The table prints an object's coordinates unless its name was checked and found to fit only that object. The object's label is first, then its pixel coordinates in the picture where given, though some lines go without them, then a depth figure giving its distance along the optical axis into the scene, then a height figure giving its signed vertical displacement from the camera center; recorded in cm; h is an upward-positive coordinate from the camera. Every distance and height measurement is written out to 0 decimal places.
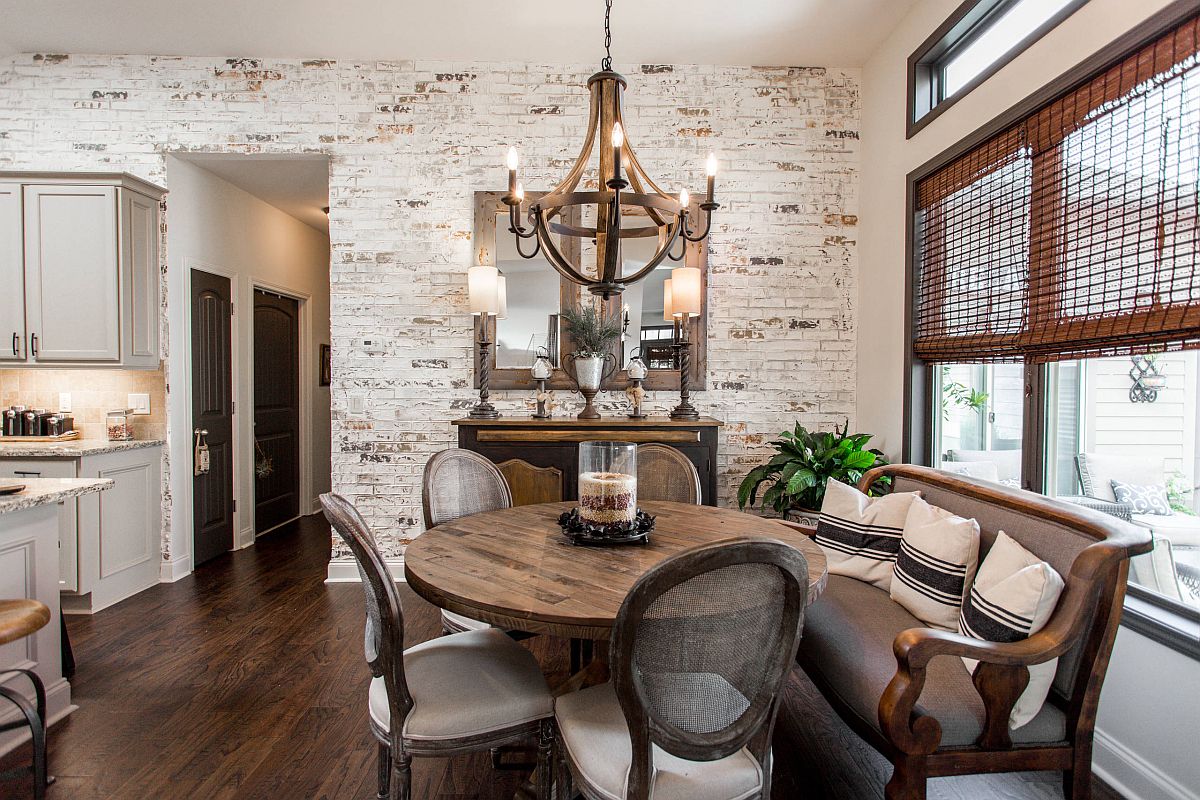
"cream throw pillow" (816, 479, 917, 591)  239 -59
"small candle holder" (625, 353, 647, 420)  376 -2
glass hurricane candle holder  198 -31
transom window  248 +157
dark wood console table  353 -36
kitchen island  218 -70
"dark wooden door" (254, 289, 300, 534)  530 -26
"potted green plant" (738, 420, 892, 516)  329 -46
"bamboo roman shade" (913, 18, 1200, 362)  178 +56
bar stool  185 -76
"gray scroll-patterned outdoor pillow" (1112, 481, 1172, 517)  195 -37
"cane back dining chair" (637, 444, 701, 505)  283 -43
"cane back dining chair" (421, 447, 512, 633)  249 -44
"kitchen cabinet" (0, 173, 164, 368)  360 +65
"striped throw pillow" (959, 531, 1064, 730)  155 -58
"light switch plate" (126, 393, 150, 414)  399 -14
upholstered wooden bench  150 -79
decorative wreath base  193 -47
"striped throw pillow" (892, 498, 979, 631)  195 -59
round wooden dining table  141 -51
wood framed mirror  399 +40
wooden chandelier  186 +56
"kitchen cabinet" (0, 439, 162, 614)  335 -83
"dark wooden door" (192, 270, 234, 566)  437 -22
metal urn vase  366 +3
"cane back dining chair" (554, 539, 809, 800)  117 -58
